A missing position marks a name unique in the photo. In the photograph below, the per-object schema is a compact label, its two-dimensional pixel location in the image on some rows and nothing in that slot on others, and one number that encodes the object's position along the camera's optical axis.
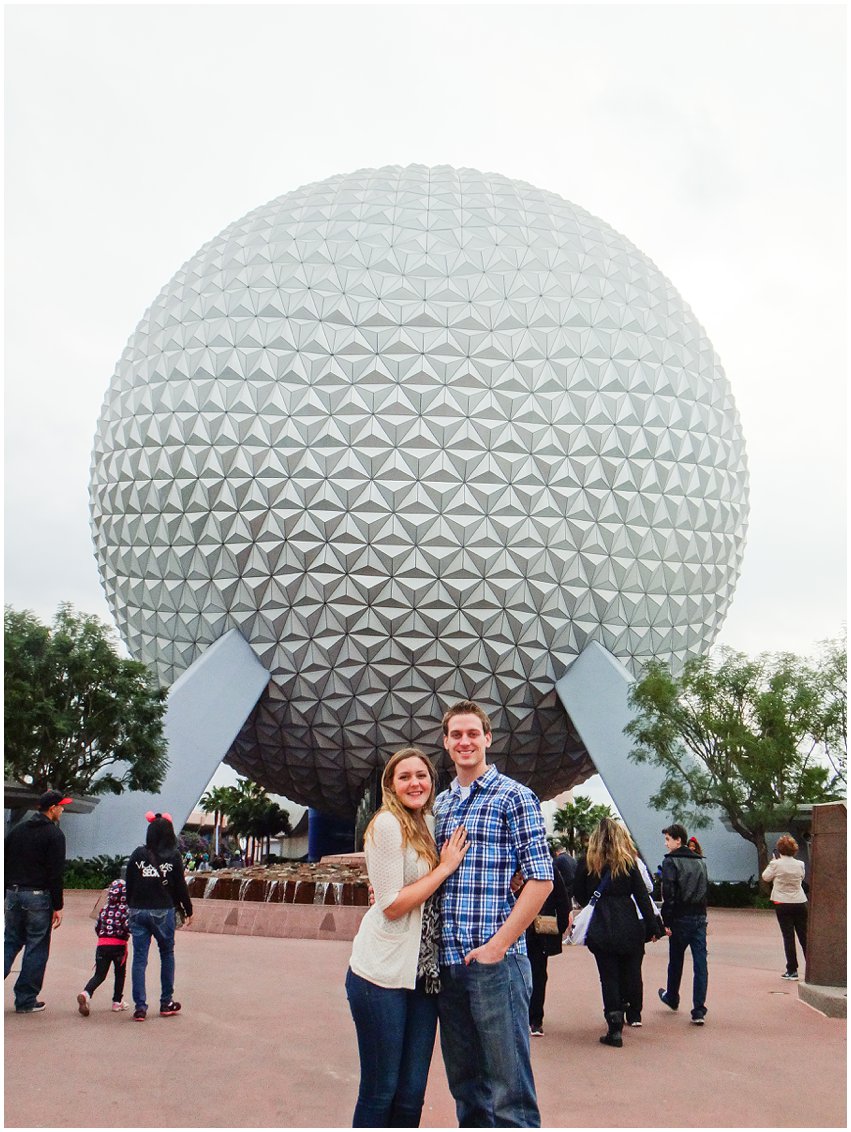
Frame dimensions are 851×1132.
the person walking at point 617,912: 7.16
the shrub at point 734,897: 20.69
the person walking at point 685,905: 7.97
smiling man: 3.63
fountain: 14.17
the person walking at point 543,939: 6.95
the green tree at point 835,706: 20.58
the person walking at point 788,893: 9.94
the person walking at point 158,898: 7.36
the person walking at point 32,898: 7.14
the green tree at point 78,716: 20.42
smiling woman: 3.70
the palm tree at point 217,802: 63.66
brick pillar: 8.41
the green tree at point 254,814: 60.78
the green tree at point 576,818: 66.94
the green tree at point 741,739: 20.45
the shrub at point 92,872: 21.02
